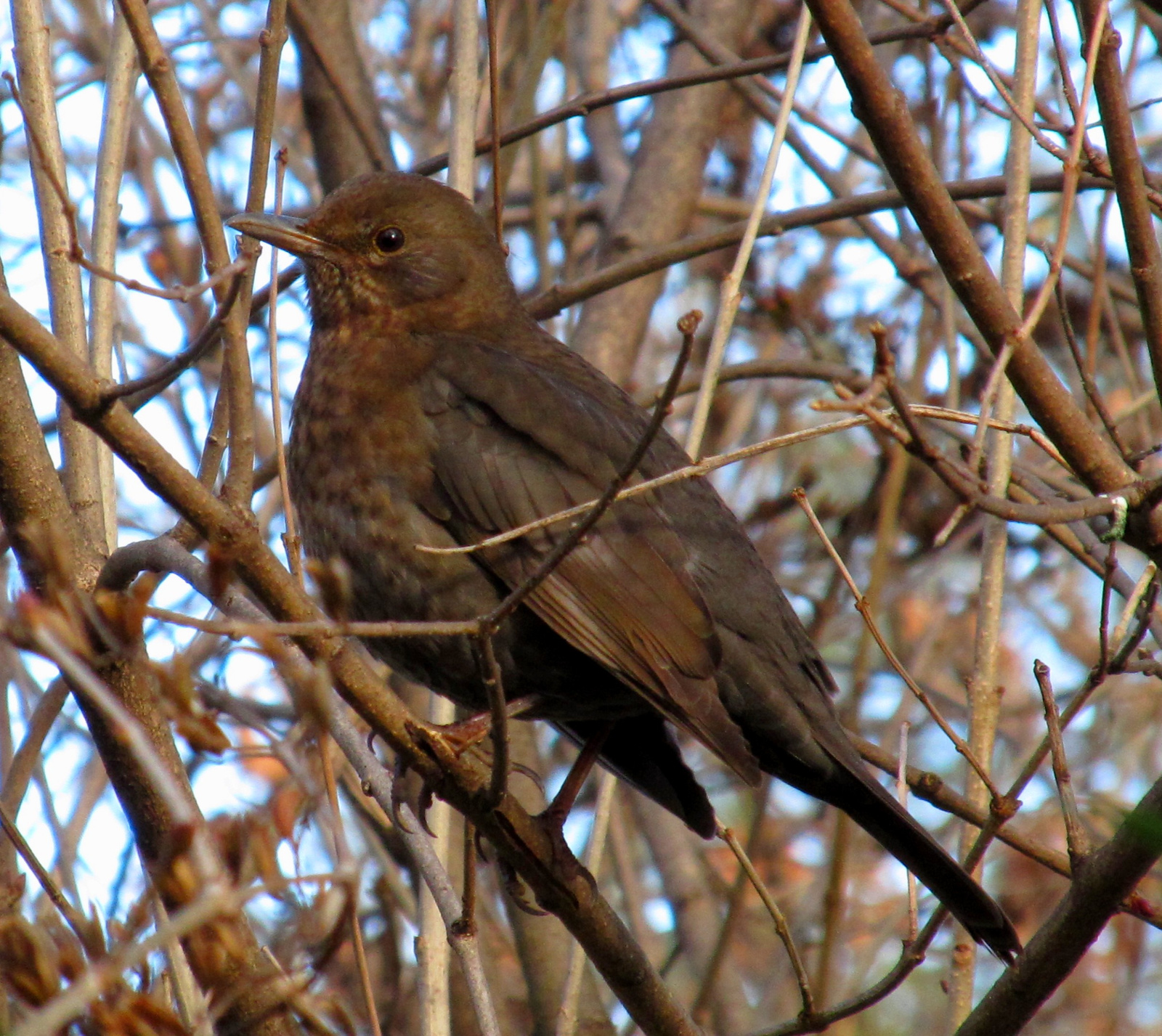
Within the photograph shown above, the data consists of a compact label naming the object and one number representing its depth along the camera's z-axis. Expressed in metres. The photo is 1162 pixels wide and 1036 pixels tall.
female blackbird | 7.52
